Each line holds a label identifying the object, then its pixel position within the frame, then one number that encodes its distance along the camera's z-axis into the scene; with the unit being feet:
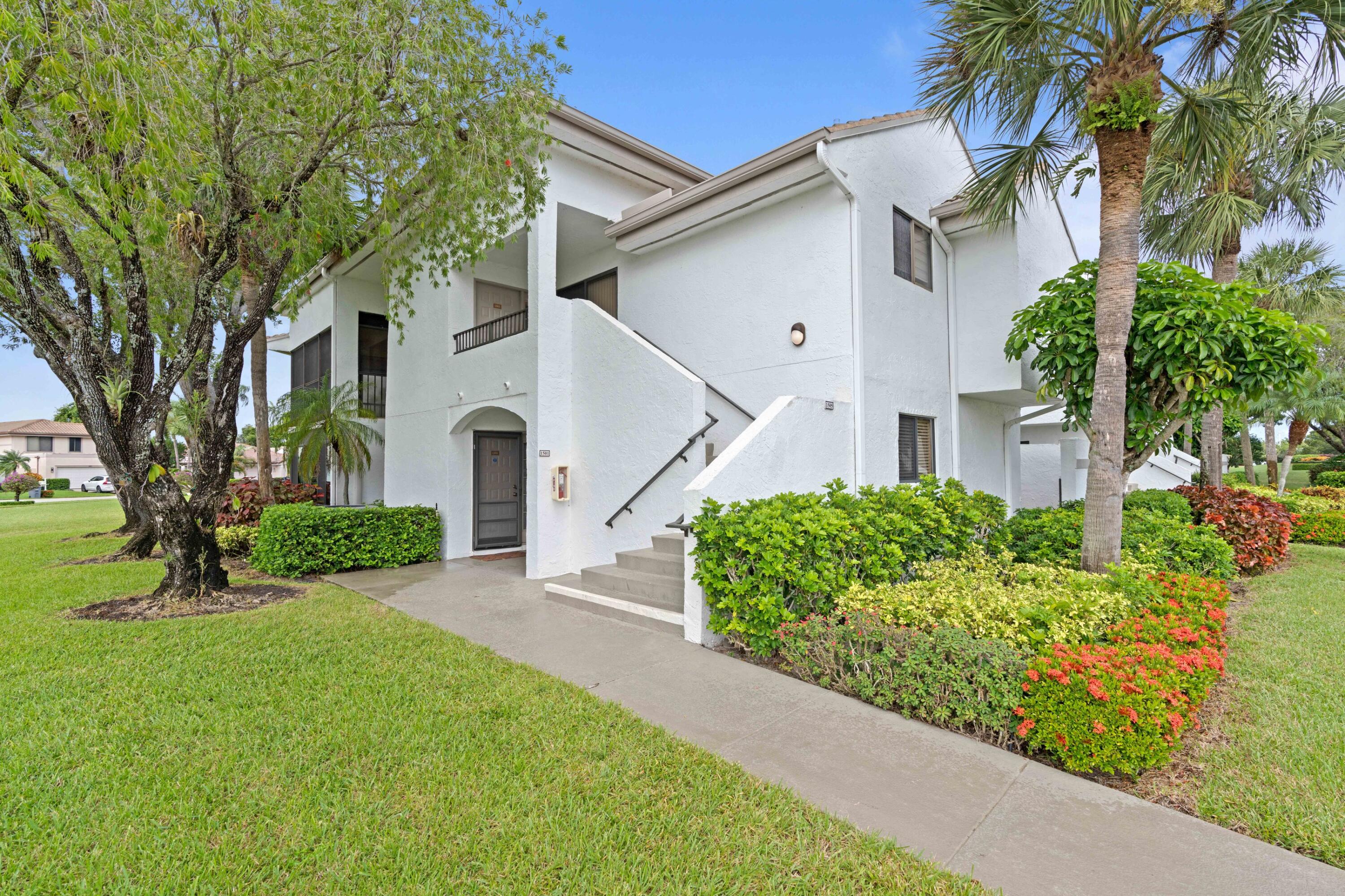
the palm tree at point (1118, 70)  20.34
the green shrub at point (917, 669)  13.08
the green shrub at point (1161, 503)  29.04
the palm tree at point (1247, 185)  28.17
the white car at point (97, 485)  147.02
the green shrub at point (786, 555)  17.46
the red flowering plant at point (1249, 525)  28.68
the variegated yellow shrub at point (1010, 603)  14.99
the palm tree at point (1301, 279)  53.31
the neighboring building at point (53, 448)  175.42
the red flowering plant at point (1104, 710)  11.14
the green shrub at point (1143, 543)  23.94
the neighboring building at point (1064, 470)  50.16
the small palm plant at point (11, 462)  126.21
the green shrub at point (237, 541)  37.19
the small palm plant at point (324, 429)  41.70
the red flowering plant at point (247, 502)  40.73
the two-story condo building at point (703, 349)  26.11
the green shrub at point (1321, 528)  40.47
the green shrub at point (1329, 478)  83.45
